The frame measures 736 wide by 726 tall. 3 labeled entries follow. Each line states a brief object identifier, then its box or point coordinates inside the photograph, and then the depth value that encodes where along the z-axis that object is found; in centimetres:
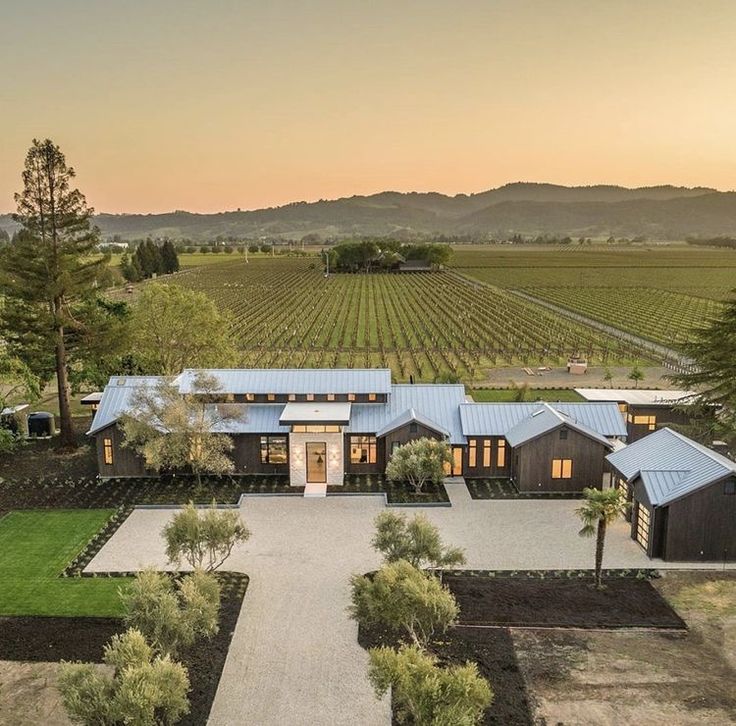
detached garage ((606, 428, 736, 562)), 2367
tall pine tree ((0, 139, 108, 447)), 3425
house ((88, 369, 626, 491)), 3083
